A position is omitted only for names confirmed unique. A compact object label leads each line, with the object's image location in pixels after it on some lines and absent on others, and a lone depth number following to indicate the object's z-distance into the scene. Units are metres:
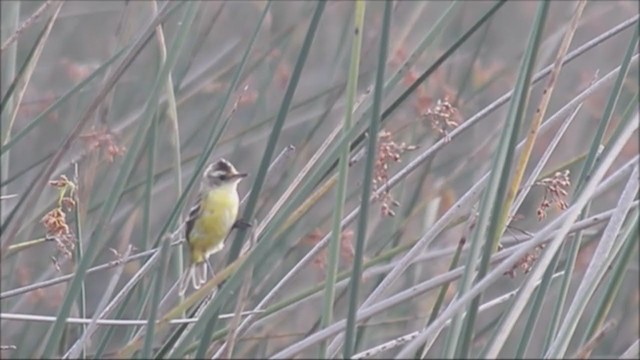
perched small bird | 4.91
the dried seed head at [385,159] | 4.71
